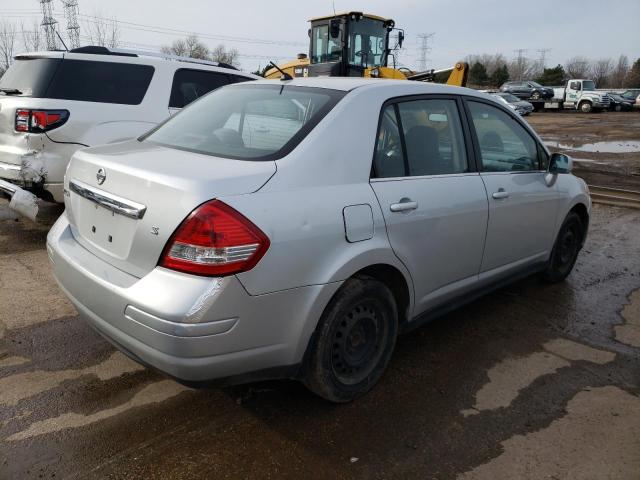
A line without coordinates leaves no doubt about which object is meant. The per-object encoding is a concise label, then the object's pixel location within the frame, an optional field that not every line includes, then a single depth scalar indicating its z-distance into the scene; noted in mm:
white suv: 5125
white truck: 37031
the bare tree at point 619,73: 85769
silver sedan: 2201
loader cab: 12547
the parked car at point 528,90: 38469
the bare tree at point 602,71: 94688
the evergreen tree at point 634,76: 66688
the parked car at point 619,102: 38469
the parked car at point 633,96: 38750
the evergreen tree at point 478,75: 67000
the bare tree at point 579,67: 95550
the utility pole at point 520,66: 105175
